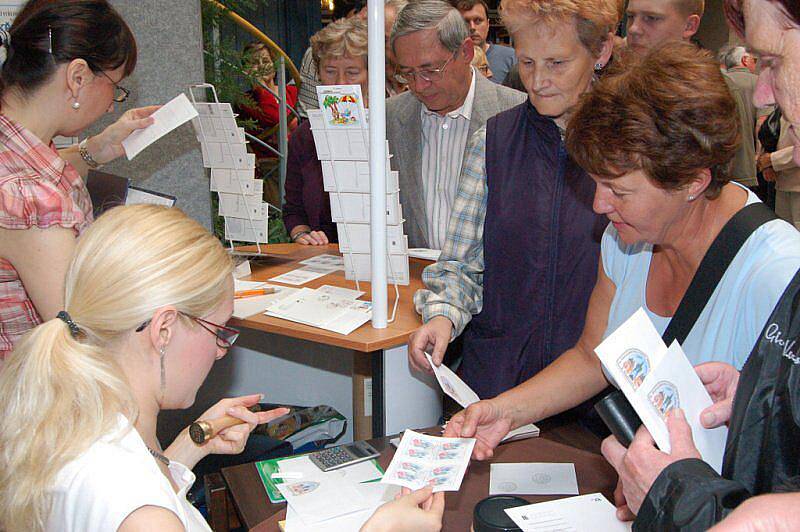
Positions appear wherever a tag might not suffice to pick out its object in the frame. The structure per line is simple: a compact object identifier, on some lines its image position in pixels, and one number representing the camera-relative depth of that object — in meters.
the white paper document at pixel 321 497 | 1.41
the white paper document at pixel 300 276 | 2.77
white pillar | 1.93
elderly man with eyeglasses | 2.80
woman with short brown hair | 1.35
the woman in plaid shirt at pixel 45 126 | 1.73
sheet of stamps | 1.36
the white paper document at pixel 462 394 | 1.69
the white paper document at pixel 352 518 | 1.37
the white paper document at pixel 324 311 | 2.26
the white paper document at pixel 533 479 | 1.47
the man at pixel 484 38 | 4.66
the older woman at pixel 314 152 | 3.20
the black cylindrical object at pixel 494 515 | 1.23
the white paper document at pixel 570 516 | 1.25
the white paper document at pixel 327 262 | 2.97
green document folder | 1.49
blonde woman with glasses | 1.12
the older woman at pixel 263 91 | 4.12
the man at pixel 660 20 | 3.13
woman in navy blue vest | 1.97
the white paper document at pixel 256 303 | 2.40
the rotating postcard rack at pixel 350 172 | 2.19
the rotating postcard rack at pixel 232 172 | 2.72
